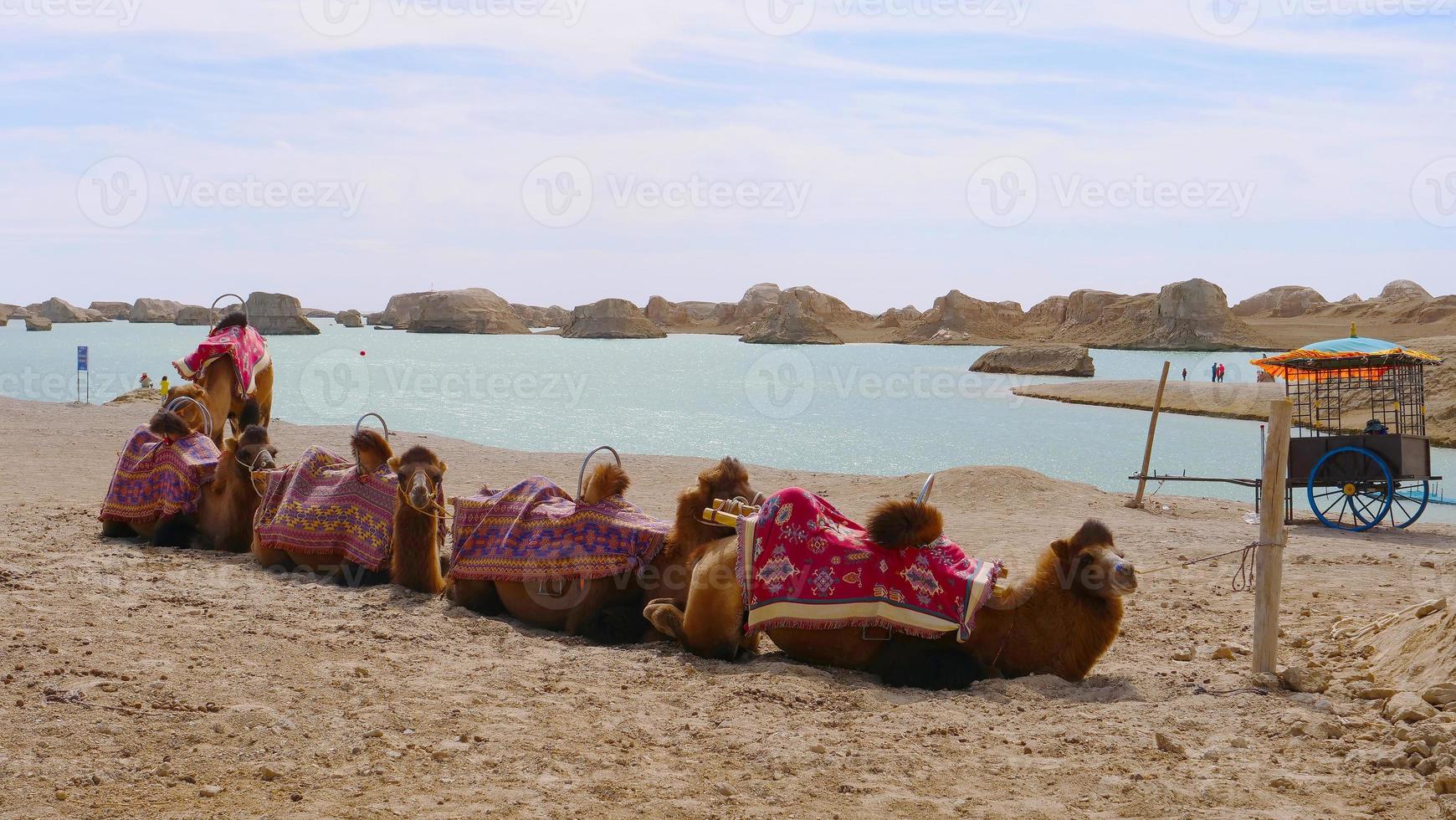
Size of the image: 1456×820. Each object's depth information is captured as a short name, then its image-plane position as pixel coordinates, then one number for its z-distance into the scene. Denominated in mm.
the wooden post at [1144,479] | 16938
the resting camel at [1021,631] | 6359
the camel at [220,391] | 12617
